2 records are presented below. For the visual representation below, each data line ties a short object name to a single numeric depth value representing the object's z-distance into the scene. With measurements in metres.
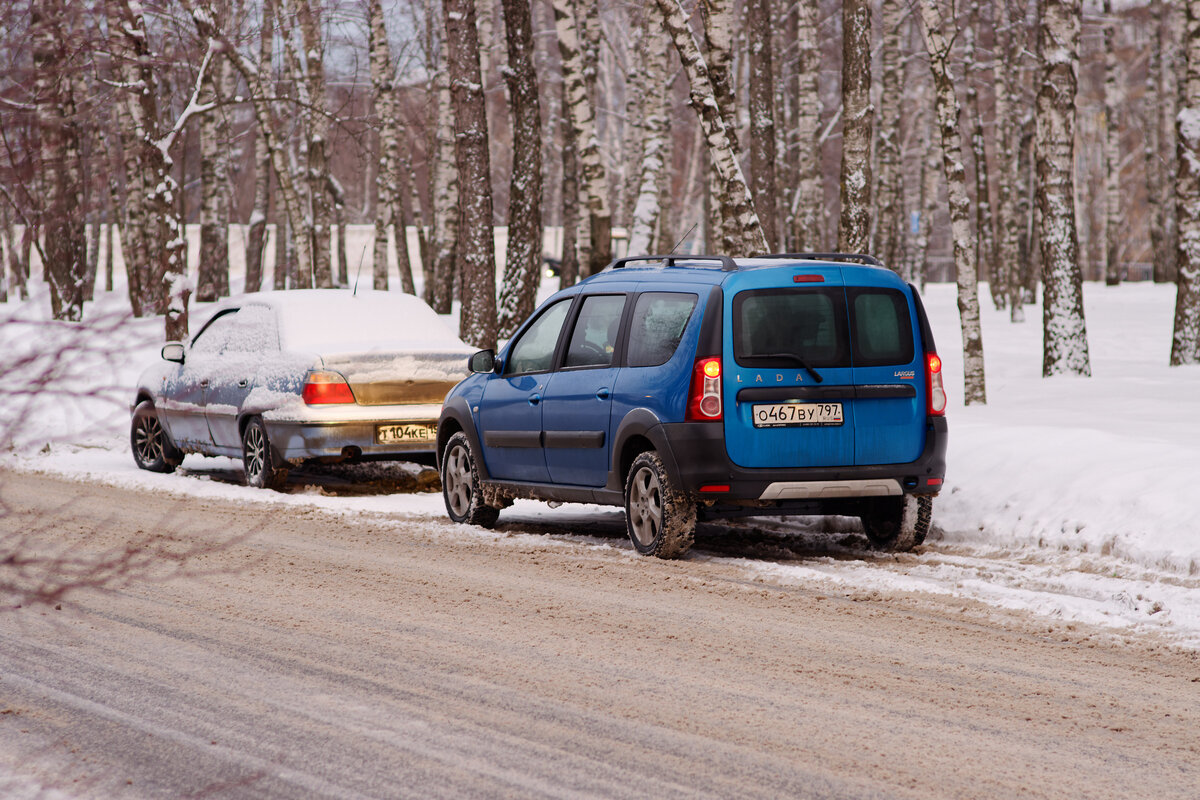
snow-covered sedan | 25.19
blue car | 17.87
